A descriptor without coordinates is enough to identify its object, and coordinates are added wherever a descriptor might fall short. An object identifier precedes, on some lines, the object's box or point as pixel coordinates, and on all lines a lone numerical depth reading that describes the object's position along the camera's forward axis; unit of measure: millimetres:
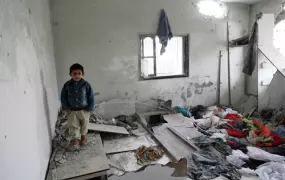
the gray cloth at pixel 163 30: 3994
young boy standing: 2266
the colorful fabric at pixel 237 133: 3324
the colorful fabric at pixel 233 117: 3916
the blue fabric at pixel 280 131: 3298
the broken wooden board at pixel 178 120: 3725
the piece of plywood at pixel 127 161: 2258
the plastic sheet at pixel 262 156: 2551
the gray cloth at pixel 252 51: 3908
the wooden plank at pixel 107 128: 2861
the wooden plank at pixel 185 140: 2879
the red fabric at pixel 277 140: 3002
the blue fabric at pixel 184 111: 4277
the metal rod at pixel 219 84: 4684
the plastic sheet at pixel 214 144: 2816
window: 4164
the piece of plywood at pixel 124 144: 2715
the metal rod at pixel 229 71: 4628
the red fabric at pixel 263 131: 3143
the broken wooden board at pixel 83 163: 1873
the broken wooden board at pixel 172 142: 2812
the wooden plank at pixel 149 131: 2391
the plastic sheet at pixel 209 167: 2348
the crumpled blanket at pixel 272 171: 2209
